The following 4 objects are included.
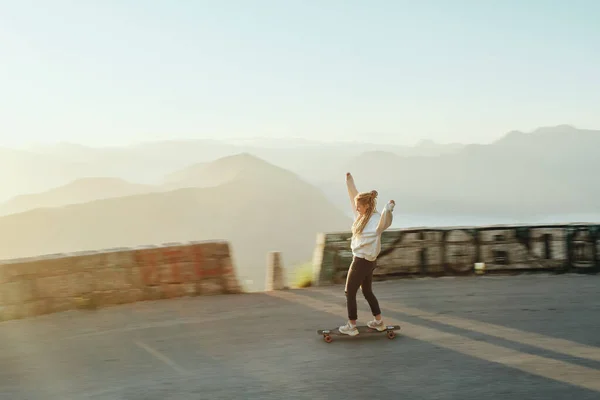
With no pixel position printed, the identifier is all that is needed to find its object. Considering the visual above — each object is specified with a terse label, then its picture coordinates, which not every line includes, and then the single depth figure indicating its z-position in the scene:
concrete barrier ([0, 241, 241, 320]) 9.73
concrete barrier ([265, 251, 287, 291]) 11.67
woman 8.03
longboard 7.99
